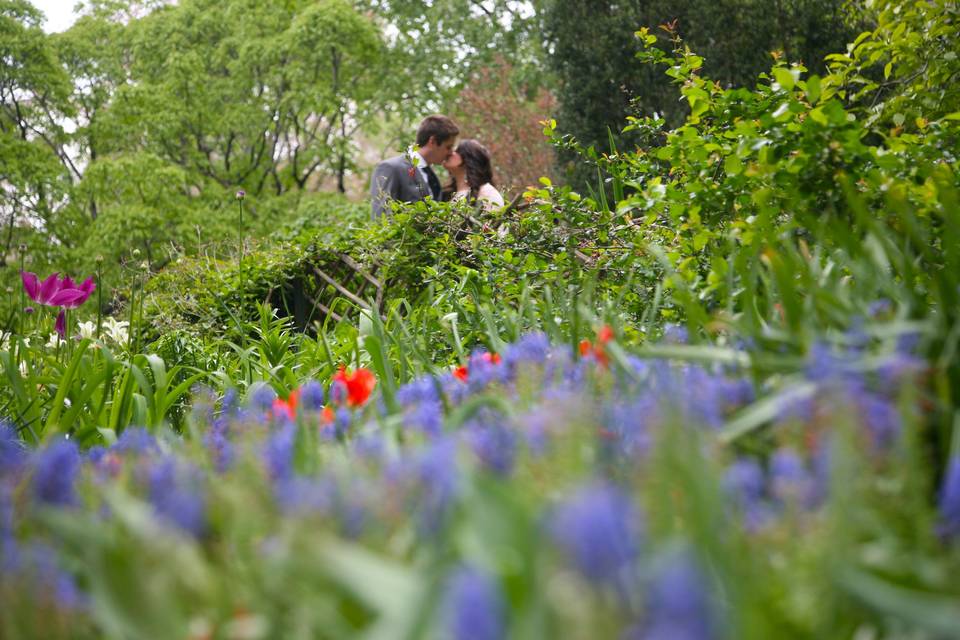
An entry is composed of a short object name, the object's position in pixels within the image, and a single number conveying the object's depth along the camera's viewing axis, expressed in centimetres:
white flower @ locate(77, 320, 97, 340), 394
